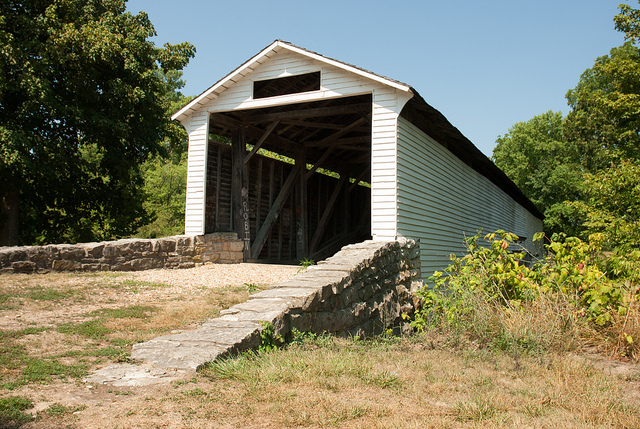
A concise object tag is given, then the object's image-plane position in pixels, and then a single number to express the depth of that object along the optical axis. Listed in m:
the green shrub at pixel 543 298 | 4.66
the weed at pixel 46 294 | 6.55
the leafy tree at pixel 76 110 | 13.45
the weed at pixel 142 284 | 7.95
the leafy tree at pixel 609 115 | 16.26
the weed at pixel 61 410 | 2.84
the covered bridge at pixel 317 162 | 9.30
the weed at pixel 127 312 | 5.93
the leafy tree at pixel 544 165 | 36.75
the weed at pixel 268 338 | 4.24
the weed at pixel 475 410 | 2.91
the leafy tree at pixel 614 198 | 11.25
